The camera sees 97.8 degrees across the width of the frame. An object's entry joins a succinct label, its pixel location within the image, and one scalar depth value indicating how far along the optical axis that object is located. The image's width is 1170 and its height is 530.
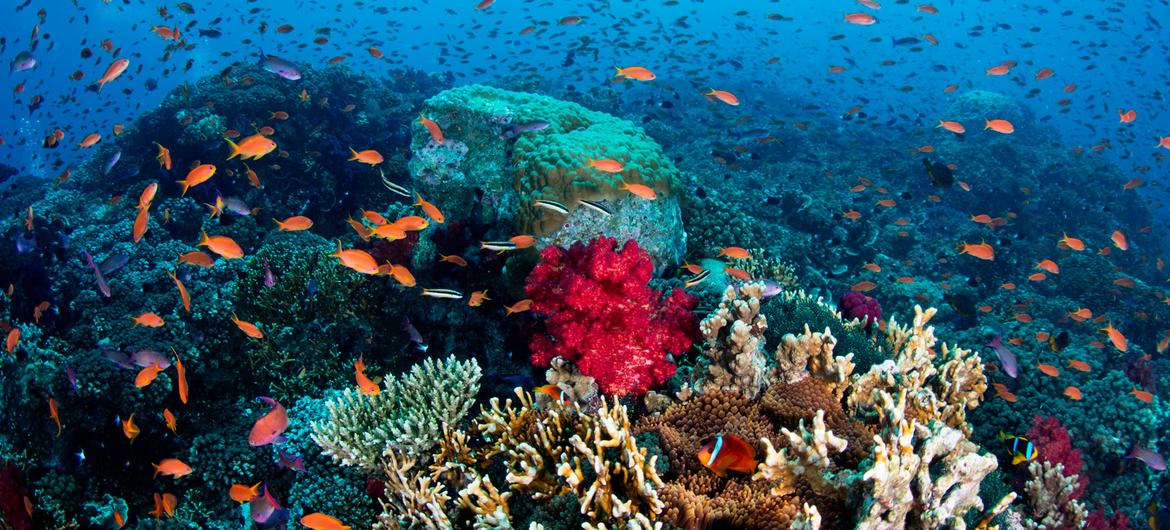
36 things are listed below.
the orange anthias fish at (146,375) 5.23
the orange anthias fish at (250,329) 5.50
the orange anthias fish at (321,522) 3.38
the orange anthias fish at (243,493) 4.32
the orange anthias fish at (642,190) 5.79
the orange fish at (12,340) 6.43
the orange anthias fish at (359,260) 4.75
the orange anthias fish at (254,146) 6.14
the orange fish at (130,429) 5.26
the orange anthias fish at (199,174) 6.20
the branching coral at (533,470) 2.92
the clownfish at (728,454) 2.63
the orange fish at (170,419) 5.31
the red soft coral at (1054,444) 5.29
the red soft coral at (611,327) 4.18
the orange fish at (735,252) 6.39
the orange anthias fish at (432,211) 5.61
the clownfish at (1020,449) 4.47
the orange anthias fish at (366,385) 4.39
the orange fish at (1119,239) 9.64
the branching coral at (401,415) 4.25
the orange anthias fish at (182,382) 4.97
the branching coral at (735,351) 3.82
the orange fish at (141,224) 6.15
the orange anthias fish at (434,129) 7.21
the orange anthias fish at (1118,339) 7.85
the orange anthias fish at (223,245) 5.40
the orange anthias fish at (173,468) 4.62
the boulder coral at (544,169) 6.23
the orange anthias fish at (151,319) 5.91
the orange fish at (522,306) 4.84
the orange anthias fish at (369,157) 7.04
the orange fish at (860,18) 11.77
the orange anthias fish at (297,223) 6.14
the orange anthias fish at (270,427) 4.12
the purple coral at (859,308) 6.72
